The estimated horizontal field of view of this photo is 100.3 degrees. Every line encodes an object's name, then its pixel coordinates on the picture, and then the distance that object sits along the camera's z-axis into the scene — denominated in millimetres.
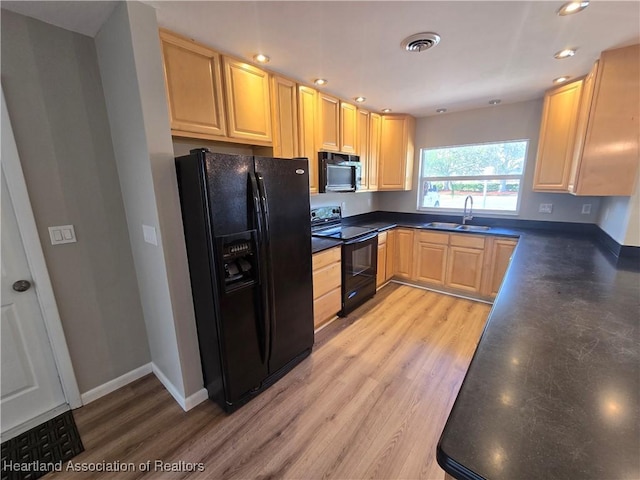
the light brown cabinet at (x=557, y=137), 2477
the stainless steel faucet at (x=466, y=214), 3565
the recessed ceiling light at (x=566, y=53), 1861
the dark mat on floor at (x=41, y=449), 1402
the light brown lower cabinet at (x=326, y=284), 2479
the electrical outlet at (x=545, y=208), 3106
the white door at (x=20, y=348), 1529
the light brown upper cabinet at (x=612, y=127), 1888
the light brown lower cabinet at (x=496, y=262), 2953
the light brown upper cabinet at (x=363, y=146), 3244
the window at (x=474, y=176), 3293
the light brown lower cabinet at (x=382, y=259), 3400
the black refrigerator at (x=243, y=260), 1521
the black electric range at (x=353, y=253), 2836
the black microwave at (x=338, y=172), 2727
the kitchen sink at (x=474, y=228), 3198
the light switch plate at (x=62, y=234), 1634
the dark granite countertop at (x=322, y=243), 2457
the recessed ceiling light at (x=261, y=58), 1875
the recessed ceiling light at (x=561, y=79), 2357
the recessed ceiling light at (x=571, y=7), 1376
